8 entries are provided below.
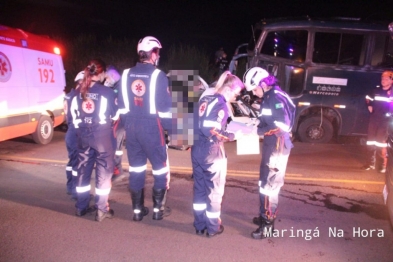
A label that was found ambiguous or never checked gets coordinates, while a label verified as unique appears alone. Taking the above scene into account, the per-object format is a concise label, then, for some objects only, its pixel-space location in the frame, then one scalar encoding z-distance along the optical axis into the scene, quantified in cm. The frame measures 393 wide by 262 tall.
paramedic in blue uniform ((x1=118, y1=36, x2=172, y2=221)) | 420
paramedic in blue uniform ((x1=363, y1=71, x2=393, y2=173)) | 675
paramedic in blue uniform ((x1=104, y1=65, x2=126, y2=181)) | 584
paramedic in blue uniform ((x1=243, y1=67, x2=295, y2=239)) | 395
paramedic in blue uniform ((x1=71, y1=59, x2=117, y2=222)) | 440
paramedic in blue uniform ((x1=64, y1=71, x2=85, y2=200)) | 501
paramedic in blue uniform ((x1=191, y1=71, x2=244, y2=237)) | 382
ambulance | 713
